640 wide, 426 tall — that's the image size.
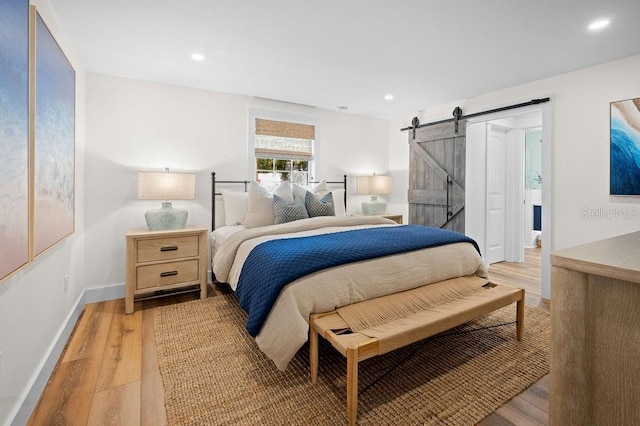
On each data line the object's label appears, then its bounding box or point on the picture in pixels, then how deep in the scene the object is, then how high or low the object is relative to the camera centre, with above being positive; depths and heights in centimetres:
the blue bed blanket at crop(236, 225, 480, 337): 180 -27
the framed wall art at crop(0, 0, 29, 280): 122 +33
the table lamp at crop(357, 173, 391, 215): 470 +36
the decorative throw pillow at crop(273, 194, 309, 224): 314 +1
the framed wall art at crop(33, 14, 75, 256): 166 +43
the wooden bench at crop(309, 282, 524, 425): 147 -64
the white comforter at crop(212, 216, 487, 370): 172 -44
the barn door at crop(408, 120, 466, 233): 423 +54
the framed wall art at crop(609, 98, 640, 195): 271 +59
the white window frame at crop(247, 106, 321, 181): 393 +123
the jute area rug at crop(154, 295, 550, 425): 155 -99
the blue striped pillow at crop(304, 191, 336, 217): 337 +7
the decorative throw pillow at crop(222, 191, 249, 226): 347 +7
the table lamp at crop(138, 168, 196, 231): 303 +19
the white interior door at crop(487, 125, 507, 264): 456 +30
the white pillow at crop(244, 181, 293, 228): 314 +4
